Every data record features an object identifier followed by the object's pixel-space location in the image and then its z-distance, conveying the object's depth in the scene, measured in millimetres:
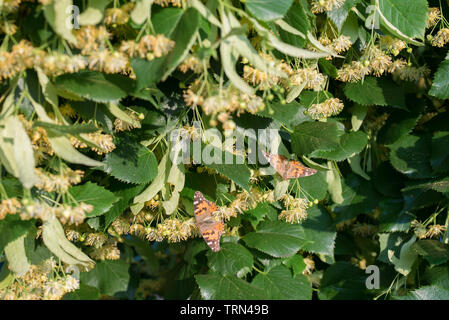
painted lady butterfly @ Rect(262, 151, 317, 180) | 746
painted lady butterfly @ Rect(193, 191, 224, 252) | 734
